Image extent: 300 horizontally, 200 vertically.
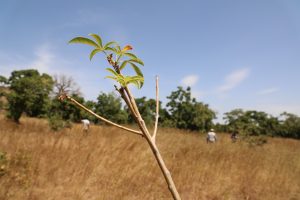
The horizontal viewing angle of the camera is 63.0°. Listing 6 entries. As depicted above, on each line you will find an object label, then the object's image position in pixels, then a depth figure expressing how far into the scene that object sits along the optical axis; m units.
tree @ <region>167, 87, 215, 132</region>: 26.25
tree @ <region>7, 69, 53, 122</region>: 18.20
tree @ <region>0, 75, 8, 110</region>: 41.50
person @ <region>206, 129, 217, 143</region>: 8.90
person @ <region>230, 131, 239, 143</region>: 9.73
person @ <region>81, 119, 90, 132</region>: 8.98
